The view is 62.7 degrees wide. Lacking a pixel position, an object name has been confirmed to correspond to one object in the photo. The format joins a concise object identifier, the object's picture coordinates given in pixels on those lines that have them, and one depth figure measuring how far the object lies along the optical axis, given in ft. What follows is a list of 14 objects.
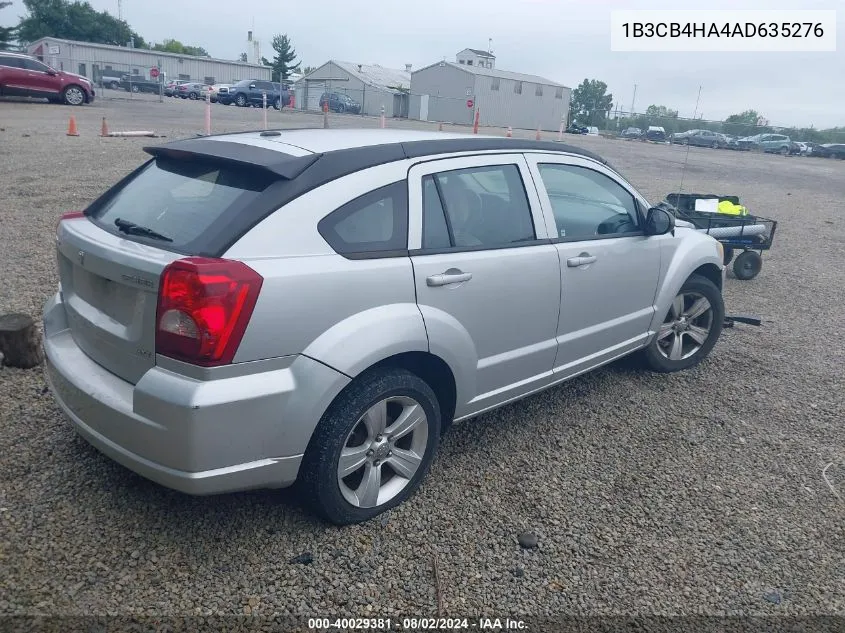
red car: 80.79
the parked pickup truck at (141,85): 150.10
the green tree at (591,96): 320.70
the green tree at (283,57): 285.33
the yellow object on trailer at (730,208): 26.98
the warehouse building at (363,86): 165.58
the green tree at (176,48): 348.30
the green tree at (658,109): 218.38
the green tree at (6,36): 159.74
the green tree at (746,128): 152.46
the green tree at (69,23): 260.42
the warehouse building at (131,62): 172.04
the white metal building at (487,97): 169.48
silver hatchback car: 8.48
